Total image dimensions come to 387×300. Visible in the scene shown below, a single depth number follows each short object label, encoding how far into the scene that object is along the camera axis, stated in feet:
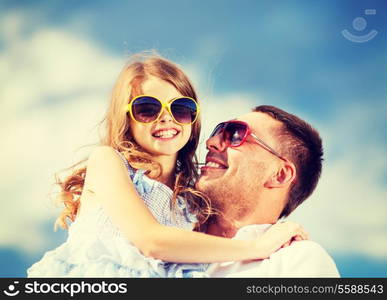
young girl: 11.09
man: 13.06
